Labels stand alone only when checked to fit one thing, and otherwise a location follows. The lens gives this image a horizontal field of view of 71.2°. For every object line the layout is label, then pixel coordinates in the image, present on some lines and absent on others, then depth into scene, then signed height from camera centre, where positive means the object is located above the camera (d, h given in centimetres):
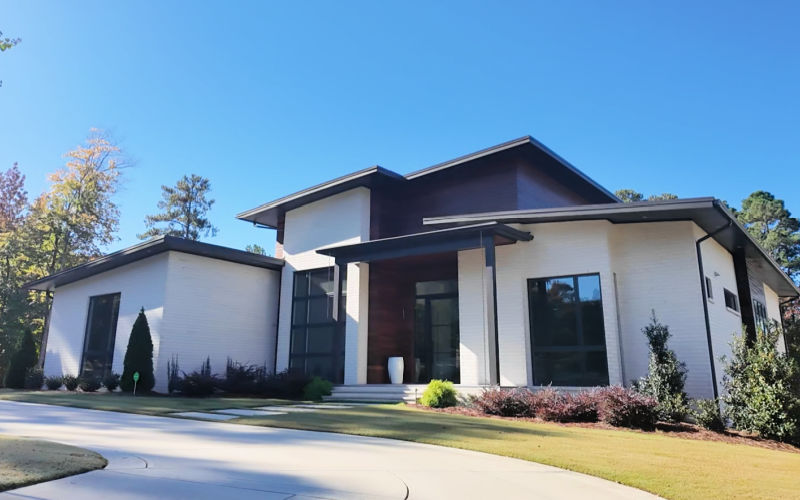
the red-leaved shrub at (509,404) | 1073 -68
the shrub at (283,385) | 1448 -45
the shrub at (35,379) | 1889 -39
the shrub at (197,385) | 1440 -45
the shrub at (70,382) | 1705 -44
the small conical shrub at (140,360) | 1495 +20
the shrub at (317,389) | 1401 -53
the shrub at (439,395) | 1193 -58
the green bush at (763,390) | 969 -40
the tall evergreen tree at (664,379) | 1050 -23
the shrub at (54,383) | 1803 -50
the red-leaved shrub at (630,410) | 959 -71
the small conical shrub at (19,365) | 1948 +8
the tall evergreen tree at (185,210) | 4381 +1219
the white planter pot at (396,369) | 1558 -4
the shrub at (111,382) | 1561 -40
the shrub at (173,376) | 1485 -23
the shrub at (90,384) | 1636 -48
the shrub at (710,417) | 986 -85
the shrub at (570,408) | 1009 -72
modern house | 1270 +222
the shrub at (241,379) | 1508 -31
